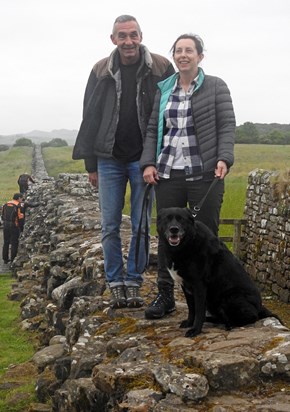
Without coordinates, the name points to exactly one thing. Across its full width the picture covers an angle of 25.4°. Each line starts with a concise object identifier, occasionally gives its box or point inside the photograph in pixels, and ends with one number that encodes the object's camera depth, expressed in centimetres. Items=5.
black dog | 500
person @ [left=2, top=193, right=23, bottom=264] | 1930
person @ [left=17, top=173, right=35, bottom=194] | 2431
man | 585
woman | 532
